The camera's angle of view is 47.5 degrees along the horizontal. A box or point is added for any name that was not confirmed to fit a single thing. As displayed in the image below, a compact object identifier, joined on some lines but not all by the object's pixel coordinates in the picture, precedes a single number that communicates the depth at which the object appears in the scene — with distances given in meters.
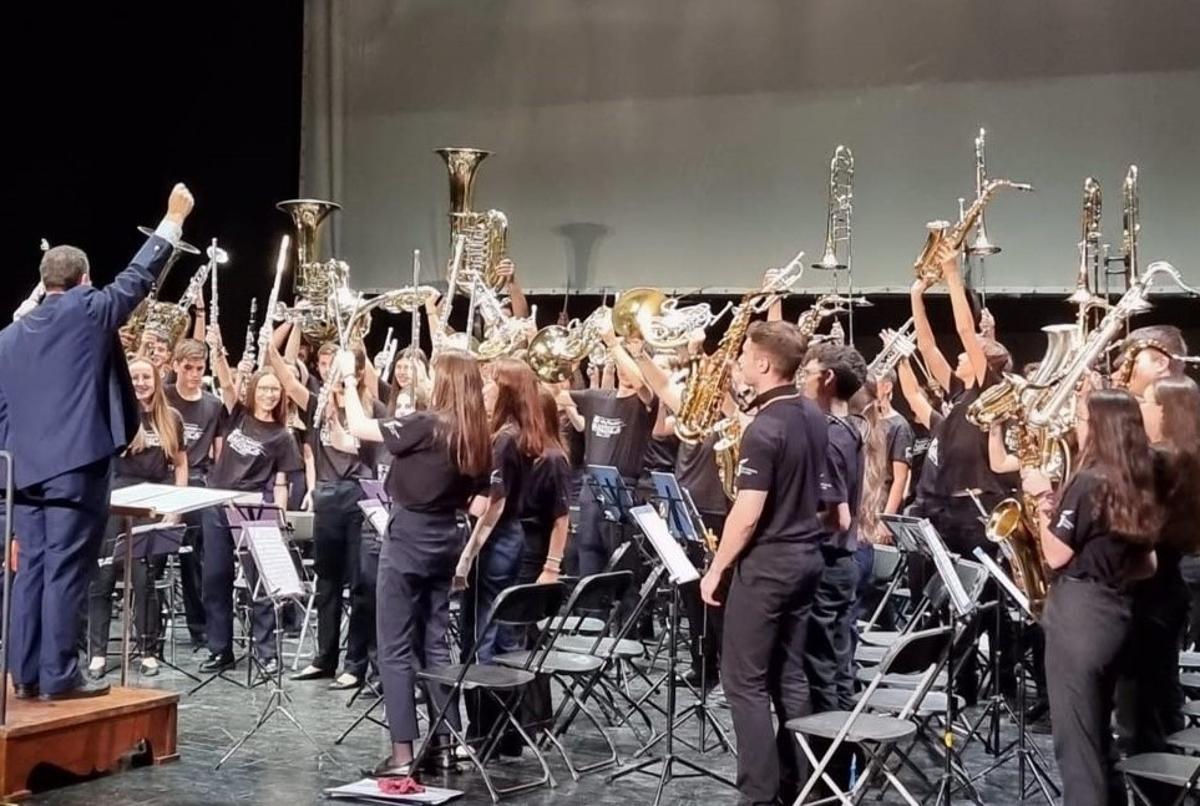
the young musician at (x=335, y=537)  7.87
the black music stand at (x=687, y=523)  6.20
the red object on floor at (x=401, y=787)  5.50
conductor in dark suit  5.45
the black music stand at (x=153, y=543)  7.57
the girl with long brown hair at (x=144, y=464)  7.67
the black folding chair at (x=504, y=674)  5.49
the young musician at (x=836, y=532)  5.40
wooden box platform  5.23
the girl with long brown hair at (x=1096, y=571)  4.38
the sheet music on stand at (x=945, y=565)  4.99
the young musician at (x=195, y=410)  8.49
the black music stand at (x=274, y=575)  6.34
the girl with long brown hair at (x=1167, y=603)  4.64
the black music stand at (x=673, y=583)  5.21
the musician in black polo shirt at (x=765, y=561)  4.92
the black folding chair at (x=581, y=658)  5.75
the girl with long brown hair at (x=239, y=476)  8.12
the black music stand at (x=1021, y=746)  5.27
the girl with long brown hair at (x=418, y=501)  5.60
